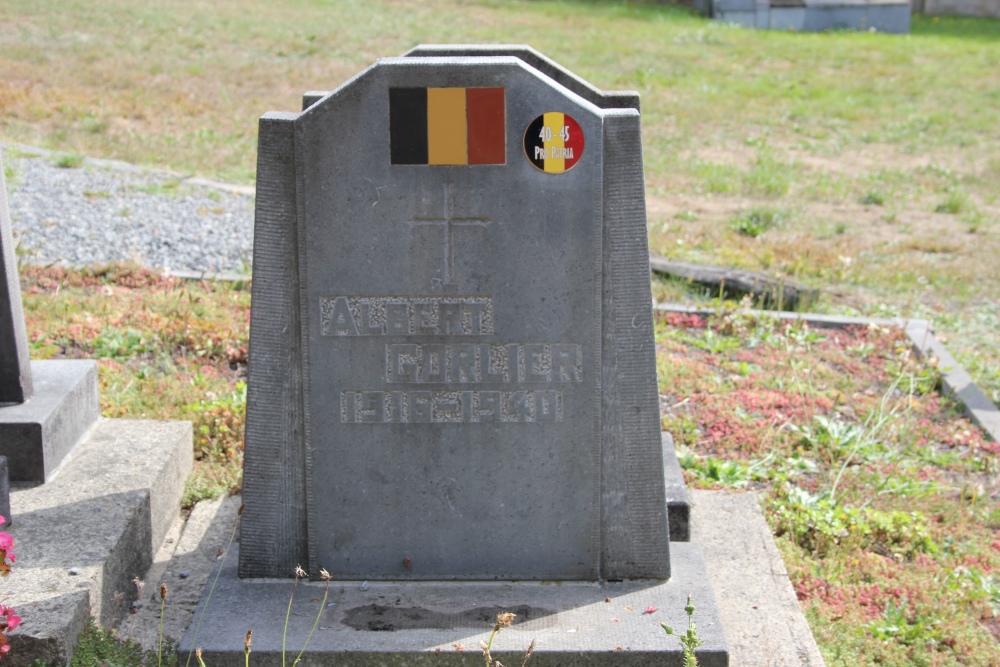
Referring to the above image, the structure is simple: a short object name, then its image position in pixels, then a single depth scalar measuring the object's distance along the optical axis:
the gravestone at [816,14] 22.80
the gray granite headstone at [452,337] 2.76
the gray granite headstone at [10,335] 3.45
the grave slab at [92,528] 2.73
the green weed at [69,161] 9.23
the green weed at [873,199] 10.16
